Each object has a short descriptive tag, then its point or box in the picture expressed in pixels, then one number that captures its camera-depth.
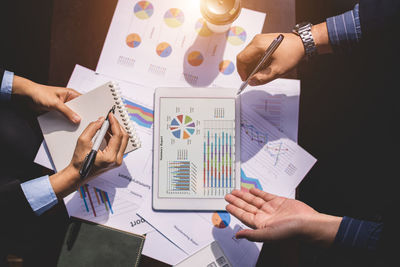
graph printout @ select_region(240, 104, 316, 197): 0.95
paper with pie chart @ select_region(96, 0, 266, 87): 0.97
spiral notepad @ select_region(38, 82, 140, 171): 0.90
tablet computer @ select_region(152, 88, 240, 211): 0.94
